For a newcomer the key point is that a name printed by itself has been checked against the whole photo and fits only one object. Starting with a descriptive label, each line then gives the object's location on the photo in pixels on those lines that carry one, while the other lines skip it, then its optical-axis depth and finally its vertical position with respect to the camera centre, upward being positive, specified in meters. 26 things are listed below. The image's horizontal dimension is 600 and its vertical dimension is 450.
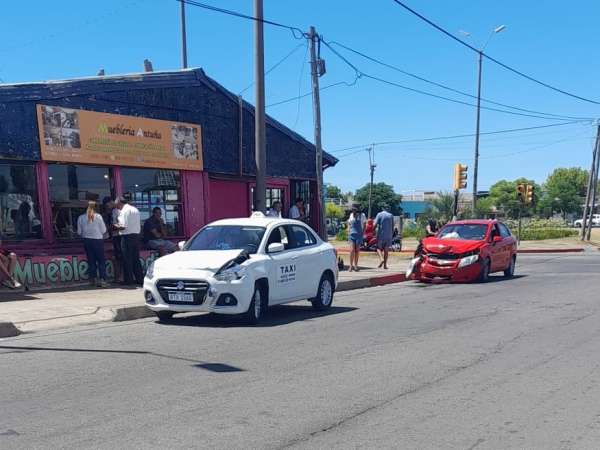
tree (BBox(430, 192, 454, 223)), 37.97 -1.73
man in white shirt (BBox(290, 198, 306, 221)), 19.72 -0.98
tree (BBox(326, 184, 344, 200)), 135.84 -3.08
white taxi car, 10.05 -1.44
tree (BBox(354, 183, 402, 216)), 97.69 -3.08
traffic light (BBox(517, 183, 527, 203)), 34.66 -0.85
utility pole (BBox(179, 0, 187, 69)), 31.50 +6.30
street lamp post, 32.81 +2.45
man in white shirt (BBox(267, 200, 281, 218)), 17.96 -0.87
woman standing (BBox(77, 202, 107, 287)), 13.66 -1.19
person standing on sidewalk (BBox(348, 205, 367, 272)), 18.95 -1.51
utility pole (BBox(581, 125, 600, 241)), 42.34 -0.61
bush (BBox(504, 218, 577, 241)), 42.91 -3.88
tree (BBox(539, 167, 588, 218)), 113.88 -3.06
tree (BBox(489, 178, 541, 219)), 115.19 -3.48
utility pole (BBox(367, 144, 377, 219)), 82.75 +1.00
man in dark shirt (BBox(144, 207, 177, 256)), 15.70 -1.27
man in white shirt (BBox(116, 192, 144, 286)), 14.09 -1.26
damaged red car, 17.20 -1.97
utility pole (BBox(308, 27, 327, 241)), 19.19 +2.50
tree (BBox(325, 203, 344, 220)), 87.81 -4.65
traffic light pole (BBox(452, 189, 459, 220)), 27.76 -1.14
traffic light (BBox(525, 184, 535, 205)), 34.84 -0.97
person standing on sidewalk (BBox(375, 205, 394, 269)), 19.89 -1.56
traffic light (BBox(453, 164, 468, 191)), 26.95 +0.00
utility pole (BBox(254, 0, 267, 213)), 15.10 +1.68
